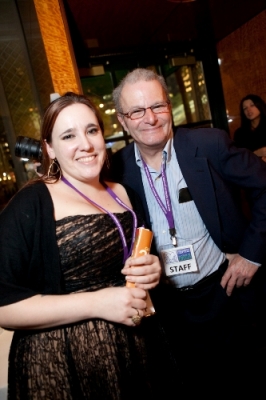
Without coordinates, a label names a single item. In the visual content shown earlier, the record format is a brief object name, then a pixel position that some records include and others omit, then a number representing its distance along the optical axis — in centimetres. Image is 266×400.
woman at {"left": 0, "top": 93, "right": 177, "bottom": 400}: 90
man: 149
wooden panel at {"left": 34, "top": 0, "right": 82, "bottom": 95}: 168
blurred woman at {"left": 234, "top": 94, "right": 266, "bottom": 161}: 365
